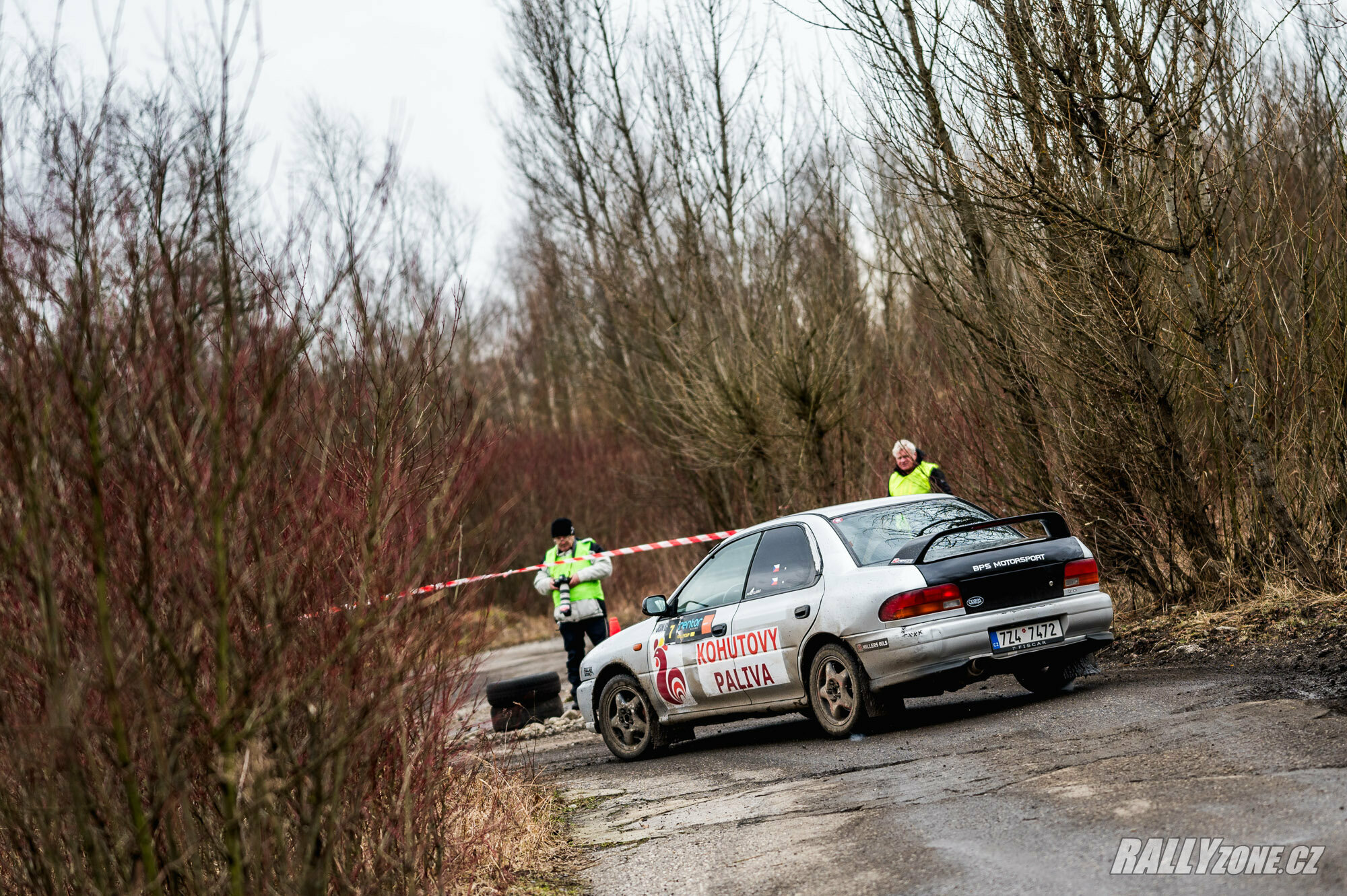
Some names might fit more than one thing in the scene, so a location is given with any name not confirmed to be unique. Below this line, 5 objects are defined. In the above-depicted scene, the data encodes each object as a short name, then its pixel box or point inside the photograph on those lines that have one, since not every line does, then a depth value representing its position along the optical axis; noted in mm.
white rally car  17437
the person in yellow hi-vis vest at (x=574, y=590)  27922
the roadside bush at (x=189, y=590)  8258
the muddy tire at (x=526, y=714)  26937
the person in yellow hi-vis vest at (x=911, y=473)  26625
